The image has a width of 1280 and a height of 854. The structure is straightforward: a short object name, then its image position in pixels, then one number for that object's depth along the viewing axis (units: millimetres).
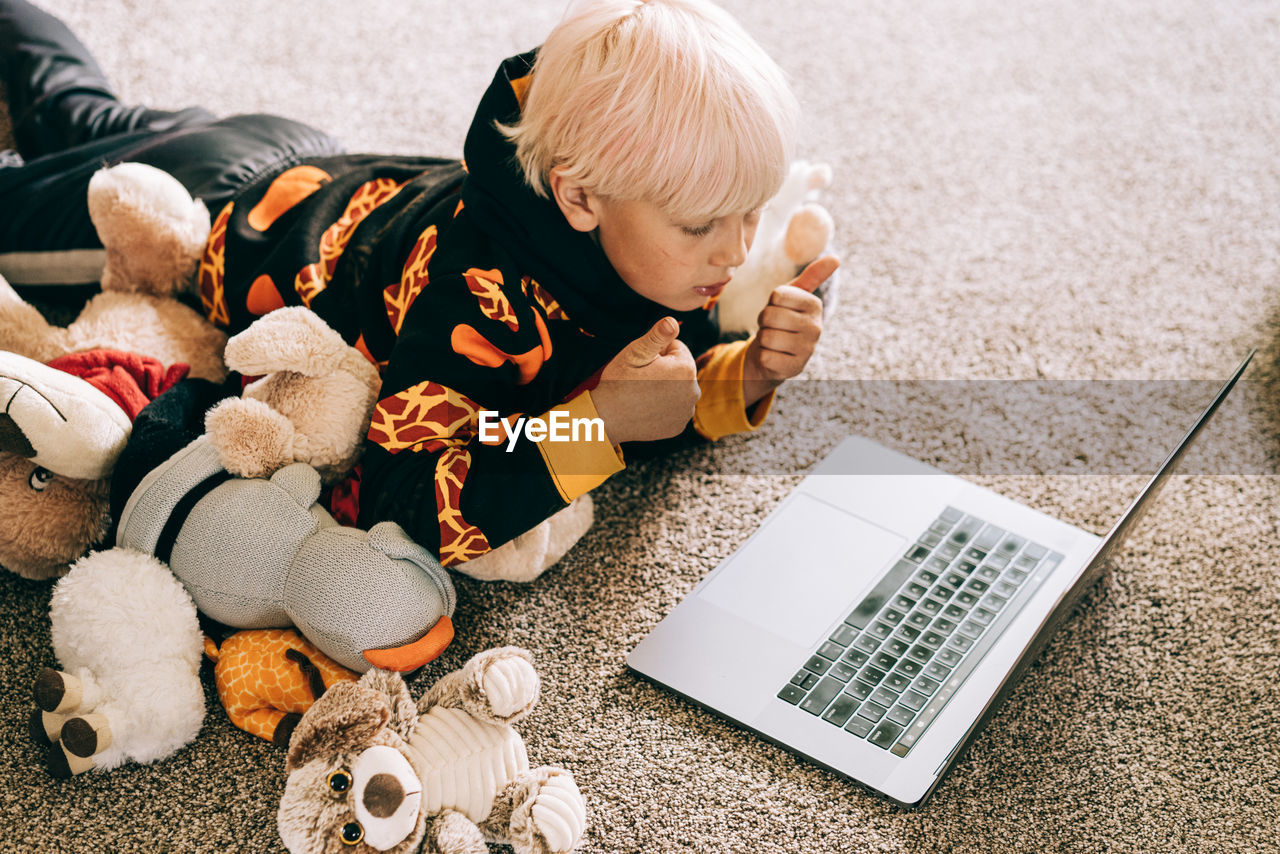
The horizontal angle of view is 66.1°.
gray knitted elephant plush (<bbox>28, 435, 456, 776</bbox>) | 654
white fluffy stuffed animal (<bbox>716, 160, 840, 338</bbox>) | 921
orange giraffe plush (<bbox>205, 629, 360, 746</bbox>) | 684
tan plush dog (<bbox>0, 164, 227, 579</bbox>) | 709
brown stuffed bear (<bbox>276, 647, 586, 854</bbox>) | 577
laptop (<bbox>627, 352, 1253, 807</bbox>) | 674
